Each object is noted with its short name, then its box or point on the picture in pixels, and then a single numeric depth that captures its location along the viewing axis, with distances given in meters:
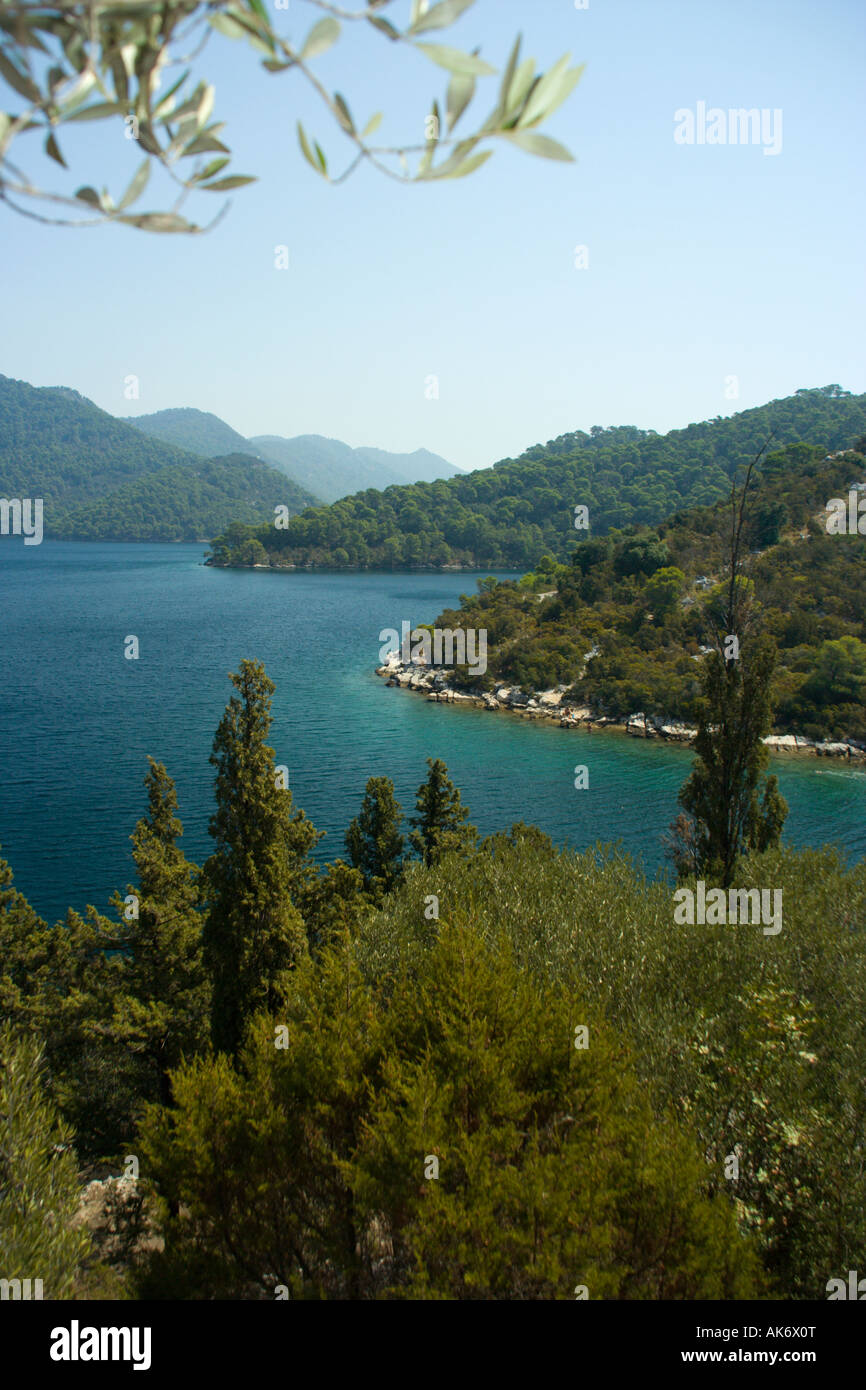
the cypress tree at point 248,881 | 13.52
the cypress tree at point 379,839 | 21.69
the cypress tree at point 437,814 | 22.48
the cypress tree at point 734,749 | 18.41
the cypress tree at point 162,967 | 14.62
